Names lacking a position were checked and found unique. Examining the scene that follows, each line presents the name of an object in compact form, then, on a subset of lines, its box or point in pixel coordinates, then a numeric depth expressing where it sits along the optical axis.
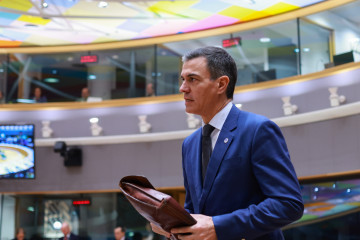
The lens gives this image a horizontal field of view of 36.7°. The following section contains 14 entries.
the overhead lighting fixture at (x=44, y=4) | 9.74
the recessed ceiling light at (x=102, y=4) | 9.86
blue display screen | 9.73
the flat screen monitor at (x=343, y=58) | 8.47
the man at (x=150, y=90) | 10.68
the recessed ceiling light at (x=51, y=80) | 10.88
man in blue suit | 1.50
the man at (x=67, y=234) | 8.93
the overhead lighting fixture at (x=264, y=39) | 9.41
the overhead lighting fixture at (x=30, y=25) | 11.10
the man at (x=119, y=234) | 8.49
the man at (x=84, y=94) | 10.90
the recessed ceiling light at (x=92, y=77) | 10.74
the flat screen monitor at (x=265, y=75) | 9.38
